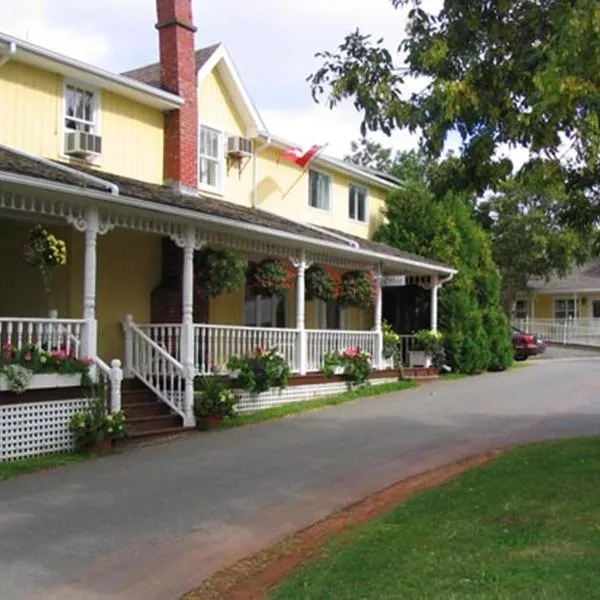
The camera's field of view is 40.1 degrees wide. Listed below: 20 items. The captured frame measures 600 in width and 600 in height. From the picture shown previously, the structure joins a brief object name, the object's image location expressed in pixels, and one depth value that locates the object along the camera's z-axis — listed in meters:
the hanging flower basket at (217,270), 15.18
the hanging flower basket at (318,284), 18.41
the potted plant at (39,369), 10.94
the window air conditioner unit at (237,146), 19.33
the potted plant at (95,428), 11.41
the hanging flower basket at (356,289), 19.48
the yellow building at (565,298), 44.34
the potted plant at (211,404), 13.54
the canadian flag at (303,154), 20.92
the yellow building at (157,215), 12.56
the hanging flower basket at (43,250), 12.48
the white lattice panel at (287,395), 15.36
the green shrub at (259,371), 14.99
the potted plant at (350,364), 18.09
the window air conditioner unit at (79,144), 15.27
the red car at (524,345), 31.36
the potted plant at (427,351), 22.45
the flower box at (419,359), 22.53
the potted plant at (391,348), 20.88
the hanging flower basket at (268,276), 16.42
